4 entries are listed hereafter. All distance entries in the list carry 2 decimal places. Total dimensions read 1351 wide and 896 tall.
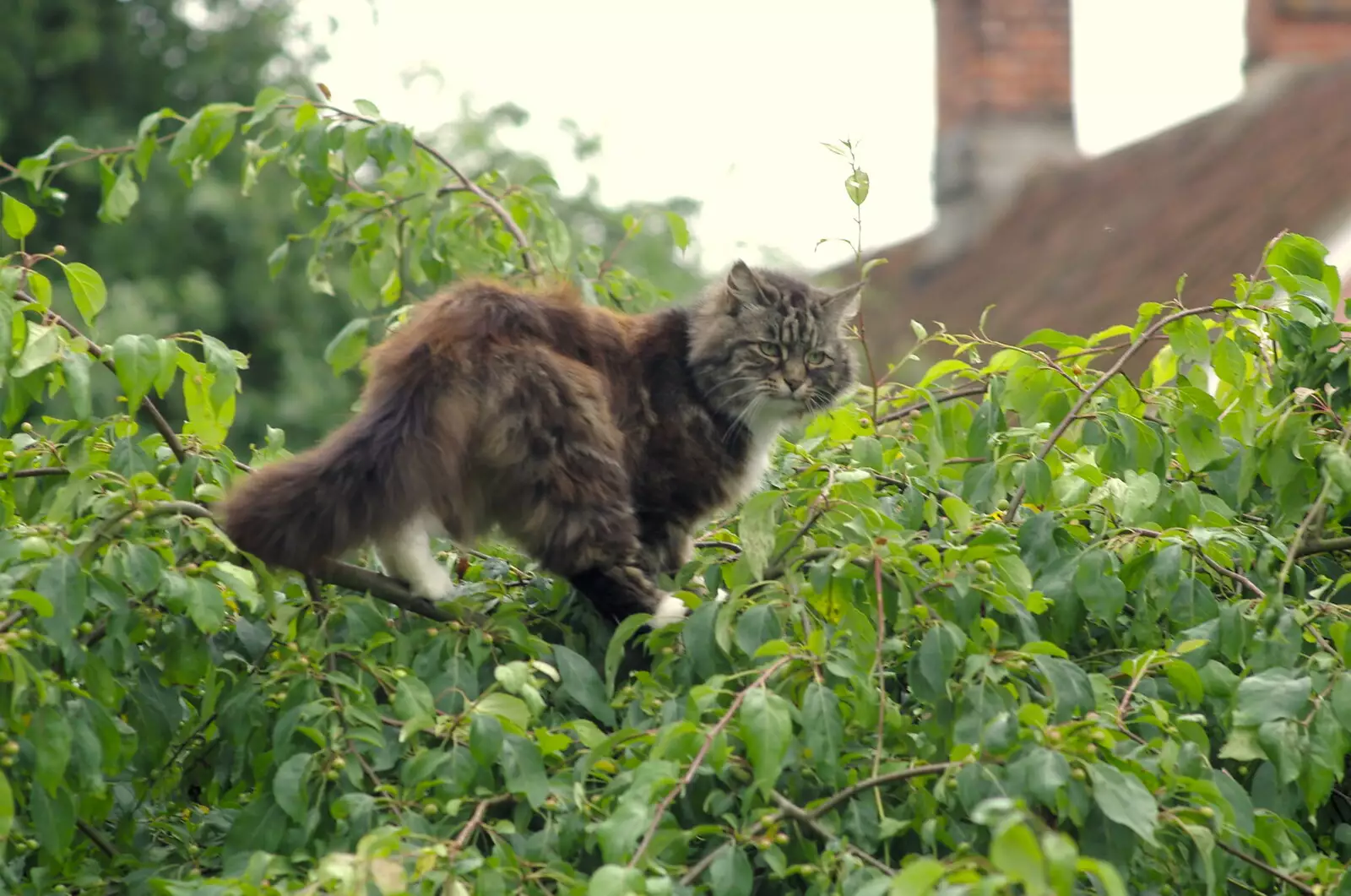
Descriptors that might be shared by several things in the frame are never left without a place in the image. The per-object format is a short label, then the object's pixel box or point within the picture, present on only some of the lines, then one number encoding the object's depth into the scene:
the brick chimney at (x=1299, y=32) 21.72
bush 4.06
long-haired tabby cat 5.58
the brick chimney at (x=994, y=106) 24.23
